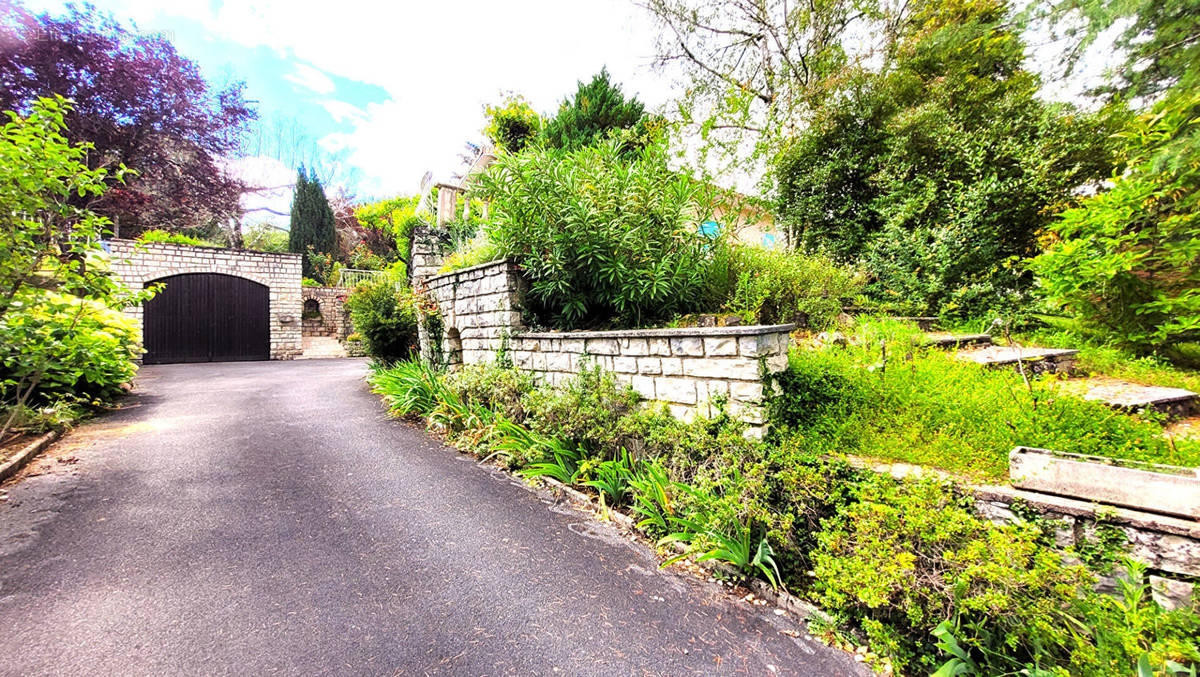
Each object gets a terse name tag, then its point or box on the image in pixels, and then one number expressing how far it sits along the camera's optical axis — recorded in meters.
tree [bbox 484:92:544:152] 11.85
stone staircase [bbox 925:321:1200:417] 2.54
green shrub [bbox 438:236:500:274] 5.28
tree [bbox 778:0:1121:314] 5.30
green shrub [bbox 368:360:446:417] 5.54
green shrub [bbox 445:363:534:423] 4.40
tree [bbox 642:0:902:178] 7.00
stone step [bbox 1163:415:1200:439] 2.28
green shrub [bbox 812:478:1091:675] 1.50
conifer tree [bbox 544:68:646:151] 10.40
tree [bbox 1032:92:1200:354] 3.18
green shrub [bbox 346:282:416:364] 7.44
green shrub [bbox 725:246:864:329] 4.03
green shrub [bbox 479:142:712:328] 4.00
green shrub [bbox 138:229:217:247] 13.04
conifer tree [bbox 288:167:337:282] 20.98
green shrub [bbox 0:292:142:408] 4.03
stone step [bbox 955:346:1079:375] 3.34
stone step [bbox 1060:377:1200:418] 2.51
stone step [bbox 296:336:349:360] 13.92
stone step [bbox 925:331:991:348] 4.28
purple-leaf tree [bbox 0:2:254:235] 9.97
